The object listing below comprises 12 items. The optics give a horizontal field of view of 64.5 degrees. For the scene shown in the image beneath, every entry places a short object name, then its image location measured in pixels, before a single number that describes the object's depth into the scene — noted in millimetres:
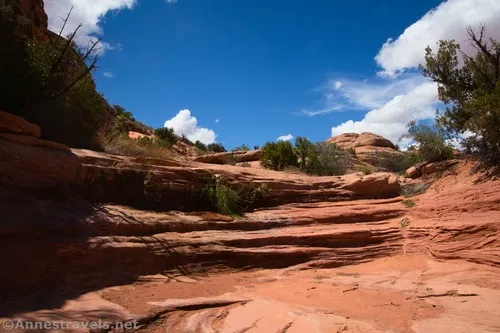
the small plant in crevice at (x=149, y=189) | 9641
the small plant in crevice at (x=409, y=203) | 12186
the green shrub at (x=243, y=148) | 26797
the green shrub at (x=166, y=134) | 29205
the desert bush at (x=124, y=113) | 29116
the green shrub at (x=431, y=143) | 16641
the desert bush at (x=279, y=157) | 20844
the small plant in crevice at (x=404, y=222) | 11258
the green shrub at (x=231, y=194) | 10555
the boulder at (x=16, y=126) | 7402
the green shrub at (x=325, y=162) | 20109
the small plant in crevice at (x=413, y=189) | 13573
